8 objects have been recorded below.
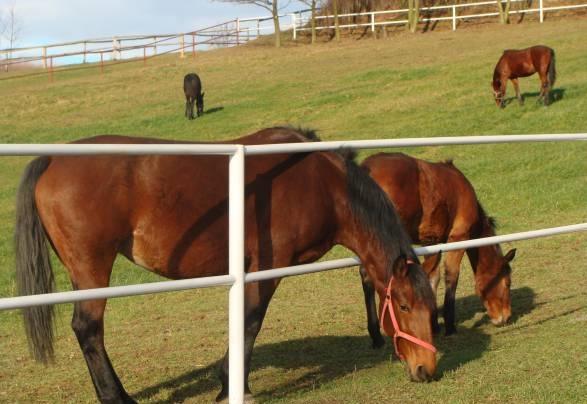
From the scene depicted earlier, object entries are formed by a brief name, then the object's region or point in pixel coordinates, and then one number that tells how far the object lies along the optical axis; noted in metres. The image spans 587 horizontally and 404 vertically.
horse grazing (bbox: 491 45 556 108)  20.38
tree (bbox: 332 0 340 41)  42.34
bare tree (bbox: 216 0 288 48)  42.69
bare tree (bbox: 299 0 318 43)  43.10
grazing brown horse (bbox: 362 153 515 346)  6.91
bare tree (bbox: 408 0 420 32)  41.12
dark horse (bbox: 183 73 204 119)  25.70
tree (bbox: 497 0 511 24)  38.44
